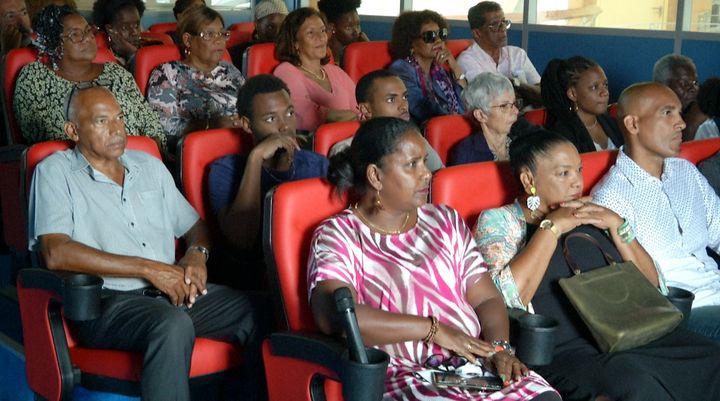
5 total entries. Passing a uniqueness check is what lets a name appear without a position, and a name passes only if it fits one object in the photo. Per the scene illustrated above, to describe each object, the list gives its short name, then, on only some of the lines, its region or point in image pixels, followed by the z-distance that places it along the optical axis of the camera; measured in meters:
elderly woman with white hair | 3.82
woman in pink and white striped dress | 2.39
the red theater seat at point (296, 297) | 2.25
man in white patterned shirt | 3.12
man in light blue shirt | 2.68
